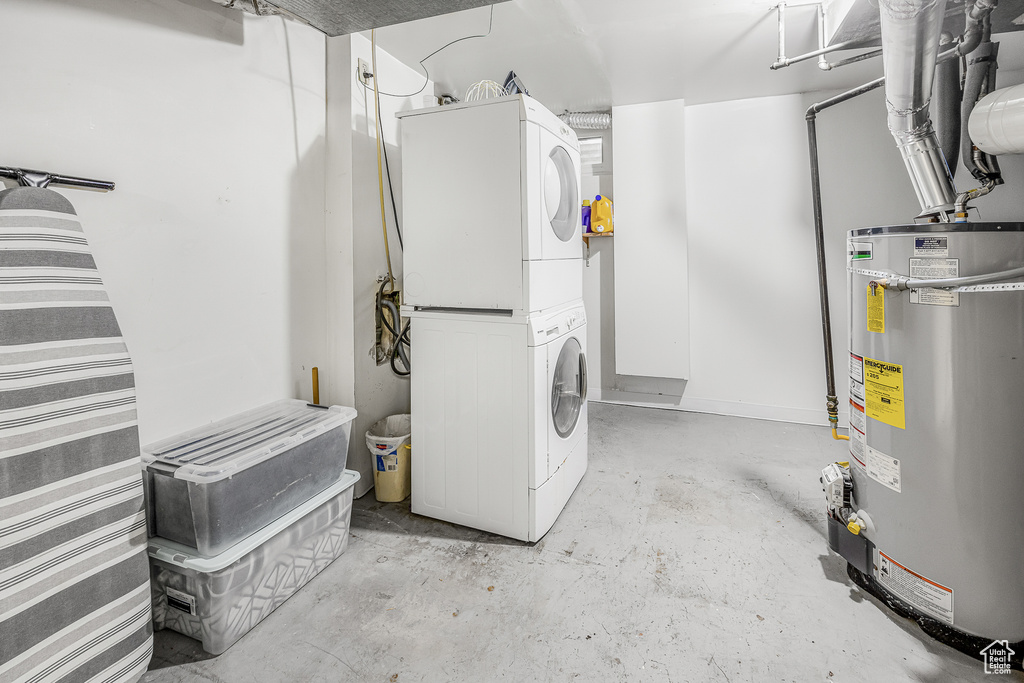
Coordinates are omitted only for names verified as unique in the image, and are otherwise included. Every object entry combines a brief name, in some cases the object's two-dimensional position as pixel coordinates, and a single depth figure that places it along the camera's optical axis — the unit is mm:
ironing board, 1140
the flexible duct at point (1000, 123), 1533
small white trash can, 2373
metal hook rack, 1268
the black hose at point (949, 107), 1997
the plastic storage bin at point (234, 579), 1449
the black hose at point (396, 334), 2566
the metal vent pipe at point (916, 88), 1438
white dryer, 1958
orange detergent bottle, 3900
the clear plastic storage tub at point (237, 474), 1437
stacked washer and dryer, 1982
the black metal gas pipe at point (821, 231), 2939
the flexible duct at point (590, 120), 3881
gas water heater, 1353
